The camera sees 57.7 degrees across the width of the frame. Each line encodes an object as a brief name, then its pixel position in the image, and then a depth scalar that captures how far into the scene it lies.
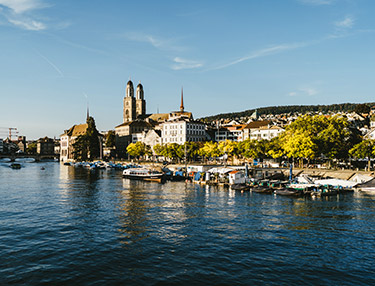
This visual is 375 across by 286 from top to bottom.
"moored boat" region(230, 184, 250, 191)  66.94
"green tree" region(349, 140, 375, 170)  88.31
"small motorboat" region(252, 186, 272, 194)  63.42
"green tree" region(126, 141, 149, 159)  173.88
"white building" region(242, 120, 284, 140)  155.12
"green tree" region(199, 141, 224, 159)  131.14
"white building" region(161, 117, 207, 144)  169.88
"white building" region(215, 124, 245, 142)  184.11
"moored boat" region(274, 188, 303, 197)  59.01
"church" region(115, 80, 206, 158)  170.00
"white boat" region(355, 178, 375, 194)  64.88
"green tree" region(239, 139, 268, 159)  113.62
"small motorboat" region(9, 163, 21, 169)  150.62
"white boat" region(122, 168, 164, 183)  87.56
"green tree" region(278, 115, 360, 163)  92.94
